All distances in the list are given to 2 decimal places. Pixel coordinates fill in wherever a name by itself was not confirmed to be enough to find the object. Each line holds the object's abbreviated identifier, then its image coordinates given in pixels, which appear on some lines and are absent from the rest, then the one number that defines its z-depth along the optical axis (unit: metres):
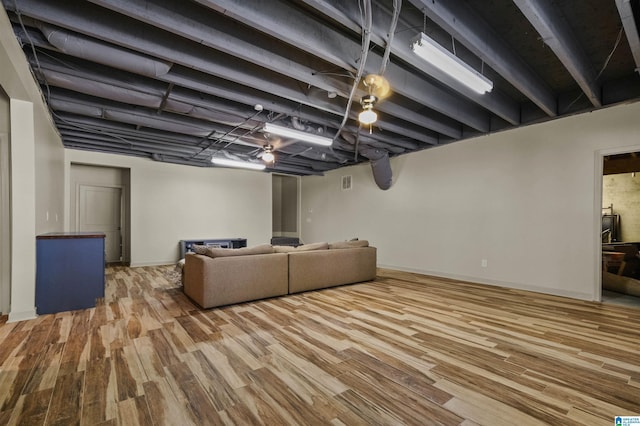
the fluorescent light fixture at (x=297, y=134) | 3.98
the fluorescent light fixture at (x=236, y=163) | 6.10
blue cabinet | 3.32
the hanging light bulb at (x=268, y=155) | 5.11
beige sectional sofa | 3.56
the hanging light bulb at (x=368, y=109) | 3.09
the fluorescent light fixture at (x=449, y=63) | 2.11
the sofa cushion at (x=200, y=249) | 3.80
